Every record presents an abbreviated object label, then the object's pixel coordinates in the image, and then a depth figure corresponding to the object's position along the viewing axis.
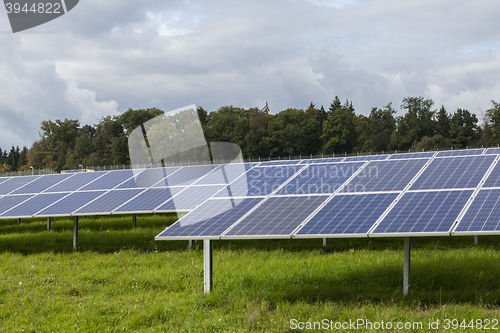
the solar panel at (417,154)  20.44
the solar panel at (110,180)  24.22
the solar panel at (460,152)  19.08
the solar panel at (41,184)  25.83
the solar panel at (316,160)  21.23
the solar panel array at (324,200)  11.08
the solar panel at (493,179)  12.66
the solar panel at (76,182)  24.95
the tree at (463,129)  108.00
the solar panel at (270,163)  21.22
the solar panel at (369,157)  24.06
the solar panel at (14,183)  27.40
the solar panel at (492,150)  19.88
